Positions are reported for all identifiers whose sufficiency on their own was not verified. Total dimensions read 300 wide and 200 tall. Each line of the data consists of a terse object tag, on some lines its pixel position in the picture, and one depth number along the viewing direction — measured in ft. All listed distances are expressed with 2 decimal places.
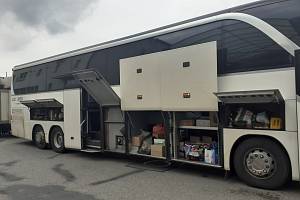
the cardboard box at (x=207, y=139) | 24.32
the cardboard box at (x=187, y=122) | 24.80
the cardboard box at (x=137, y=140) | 29.27
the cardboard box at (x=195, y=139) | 25.07
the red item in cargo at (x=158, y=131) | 27.37
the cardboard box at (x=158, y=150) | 26.66
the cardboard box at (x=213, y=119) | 23.12
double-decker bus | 19.66
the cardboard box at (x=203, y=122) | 23.82
